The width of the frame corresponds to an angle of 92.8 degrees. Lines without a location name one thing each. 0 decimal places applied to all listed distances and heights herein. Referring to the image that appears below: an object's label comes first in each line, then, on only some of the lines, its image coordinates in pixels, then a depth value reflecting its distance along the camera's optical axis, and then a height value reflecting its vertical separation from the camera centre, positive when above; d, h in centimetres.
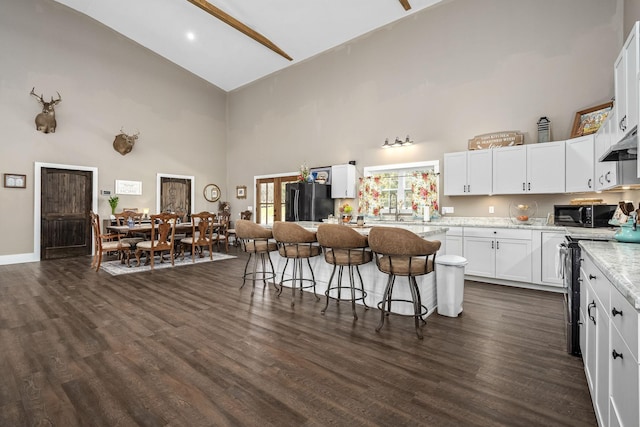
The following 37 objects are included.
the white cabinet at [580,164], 403 +68
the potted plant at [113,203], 750 +25
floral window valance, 575 +44
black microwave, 330 +0
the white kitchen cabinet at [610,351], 95 -55
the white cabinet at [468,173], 488 +70
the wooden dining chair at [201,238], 635 -54
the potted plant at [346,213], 396 +1
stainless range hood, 204 +52
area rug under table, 542 -101
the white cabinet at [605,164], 279 +59
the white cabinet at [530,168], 430 +68
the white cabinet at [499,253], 434 -57
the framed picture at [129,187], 780 +67
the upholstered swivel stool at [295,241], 354 -32
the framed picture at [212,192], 964 +67
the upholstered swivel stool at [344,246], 306 -33
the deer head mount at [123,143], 769 +177
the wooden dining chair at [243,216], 909 -9
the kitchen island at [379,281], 320 -76
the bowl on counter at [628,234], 209 -13
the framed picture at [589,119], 408 +133
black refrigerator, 660 +26
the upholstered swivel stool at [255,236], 395 -29
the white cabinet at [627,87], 182 +86
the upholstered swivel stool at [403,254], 264 -35
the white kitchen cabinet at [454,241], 492 -43
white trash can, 314 -74
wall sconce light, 604 +144
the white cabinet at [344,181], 678 +74
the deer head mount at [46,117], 657 +208
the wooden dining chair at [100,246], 549 -60
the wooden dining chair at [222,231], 744 -47
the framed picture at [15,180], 628 +67
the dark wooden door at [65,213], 675 +0
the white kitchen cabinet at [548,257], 410 -57
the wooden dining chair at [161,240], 562 -52
